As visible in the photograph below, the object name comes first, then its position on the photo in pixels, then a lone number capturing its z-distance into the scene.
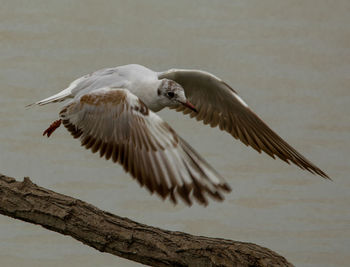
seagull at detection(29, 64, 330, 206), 4.45
